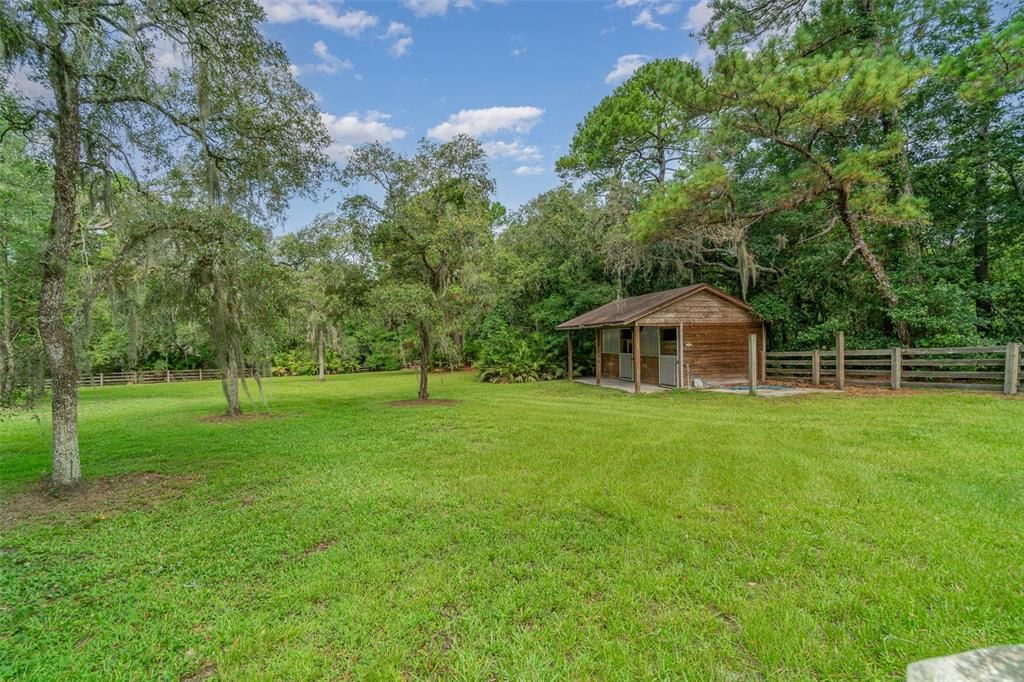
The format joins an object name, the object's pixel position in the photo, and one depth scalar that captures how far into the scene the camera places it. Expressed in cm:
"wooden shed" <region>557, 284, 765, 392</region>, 1286
